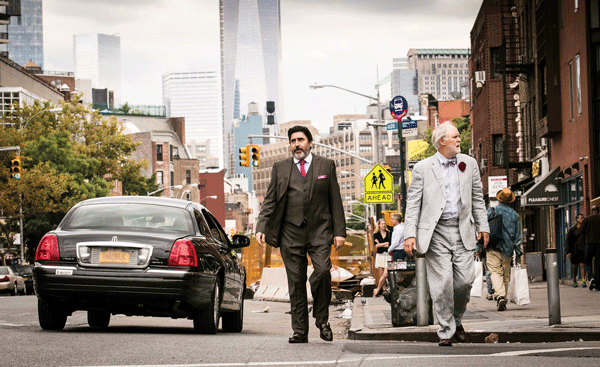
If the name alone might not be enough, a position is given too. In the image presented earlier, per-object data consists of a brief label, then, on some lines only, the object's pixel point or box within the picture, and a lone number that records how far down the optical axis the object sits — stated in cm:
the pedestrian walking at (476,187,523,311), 1561
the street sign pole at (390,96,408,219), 2939
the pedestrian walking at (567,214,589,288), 2347
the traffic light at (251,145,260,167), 3997
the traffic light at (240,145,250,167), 4050
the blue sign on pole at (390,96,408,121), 2942
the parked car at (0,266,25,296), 3819
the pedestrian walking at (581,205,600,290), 2139
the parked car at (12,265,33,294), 4381
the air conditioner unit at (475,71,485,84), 4822
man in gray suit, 916
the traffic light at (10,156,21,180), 4041
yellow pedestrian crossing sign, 2873
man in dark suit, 966
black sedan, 1041
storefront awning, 2769
